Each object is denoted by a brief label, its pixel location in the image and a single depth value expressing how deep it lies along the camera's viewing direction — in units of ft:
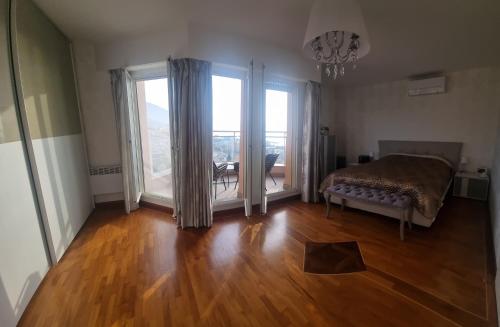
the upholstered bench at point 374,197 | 8.12
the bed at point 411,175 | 8.45
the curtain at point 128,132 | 9.84
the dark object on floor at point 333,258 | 6.43
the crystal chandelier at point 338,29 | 4.45
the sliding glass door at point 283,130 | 11.52
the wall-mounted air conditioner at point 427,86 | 13.21
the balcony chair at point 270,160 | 12.69
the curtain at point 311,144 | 11.77
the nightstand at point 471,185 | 12.17
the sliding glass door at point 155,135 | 10.34
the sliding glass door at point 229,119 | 9.94
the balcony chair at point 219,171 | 11.60
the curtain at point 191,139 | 8.44
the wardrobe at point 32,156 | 4.82
